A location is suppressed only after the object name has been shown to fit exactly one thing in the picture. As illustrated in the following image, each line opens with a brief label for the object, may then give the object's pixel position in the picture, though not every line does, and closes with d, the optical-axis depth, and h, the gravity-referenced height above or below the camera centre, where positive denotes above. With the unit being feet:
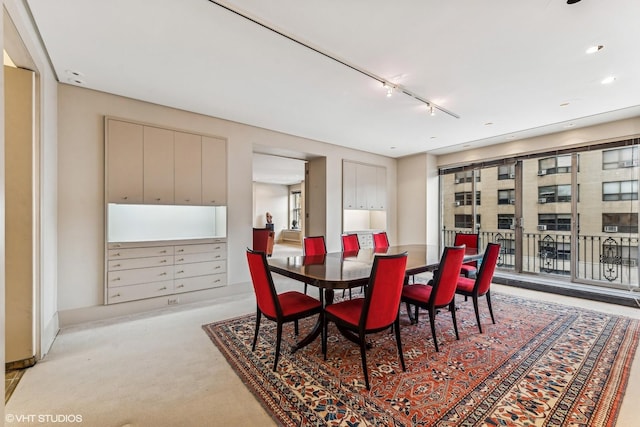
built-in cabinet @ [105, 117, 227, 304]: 10.98 +0.51
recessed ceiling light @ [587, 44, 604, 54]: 7.62 +4.69
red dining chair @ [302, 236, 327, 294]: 12.47 -1.61
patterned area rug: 5.61 -4.21
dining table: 7.06 -1.79
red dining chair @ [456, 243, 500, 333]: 9.64 -2.44
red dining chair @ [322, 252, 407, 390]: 6.51 -2.36
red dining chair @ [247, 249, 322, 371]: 7.23 -2.74
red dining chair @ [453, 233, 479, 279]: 12.90 -1.74
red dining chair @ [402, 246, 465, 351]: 8.26 -2.48
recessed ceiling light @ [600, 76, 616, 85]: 9.41 +4.70
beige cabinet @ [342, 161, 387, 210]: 19.60 +1.96
